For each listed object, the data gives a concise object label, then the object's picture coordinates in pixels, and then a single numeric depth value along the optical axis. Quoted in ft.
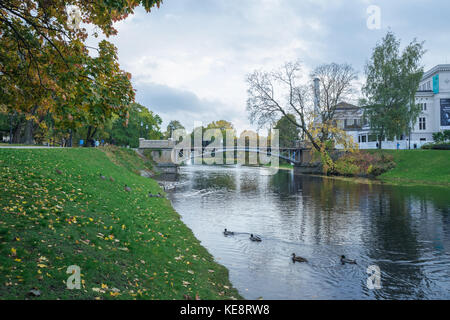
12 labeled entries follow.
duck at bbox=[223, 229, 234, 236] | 48.88
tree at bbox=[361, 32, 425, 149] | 165.89
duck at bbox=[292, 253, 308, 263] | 37.81
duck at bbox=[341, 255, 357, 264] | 37.45
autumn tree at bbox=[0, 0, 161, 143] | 26.22
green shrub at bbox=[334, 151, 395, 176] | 153.48
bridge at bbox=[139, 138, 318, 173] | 191.93
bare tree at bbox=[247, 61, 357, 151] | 161.07
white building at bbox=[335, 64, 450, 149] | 214.28
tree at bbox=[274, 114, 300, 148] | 256.32
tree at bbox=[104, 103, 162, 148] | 230.48
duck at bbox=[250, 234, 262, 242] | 46.03
